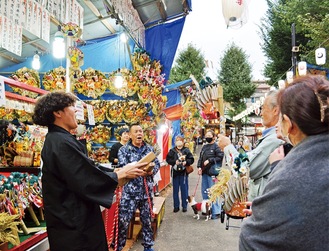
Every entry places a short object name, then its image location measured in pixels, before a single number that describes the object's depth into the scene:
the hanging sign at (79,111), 4.11
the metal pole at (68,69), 4.85
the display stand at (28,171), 2.46
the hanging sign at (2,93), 2.63
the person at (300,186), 1.15
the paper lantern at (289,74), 11.80
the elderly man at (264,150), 2.43
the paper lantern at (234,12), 5.71
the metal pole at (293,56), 10.11
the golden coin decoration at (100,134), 7.04
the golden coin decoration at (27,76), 6.49
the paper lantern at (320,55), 10.00
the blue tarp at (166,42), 8.27
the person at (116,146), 6.55
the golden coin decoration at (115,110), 6.88
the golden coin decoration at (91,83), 6.30
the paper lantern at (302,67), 10.02
